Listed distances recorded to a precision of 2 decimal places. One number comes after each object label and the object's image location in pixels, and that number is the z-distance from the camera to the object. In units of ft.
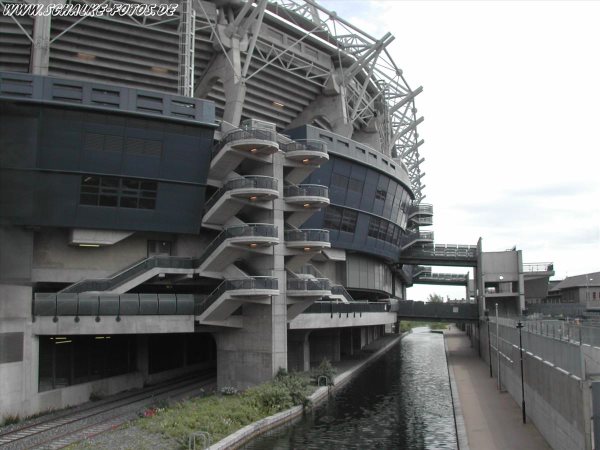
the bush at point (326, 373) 139.54
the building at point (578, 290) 299.81
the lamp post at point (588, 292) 279.65
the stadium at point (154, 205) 119.03
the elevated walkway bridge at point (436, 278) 420.36
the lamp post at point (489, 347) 178.03
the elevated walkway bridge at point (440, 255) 268.41
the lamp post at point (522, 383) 101.96
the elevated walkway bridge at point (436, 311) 238.68
